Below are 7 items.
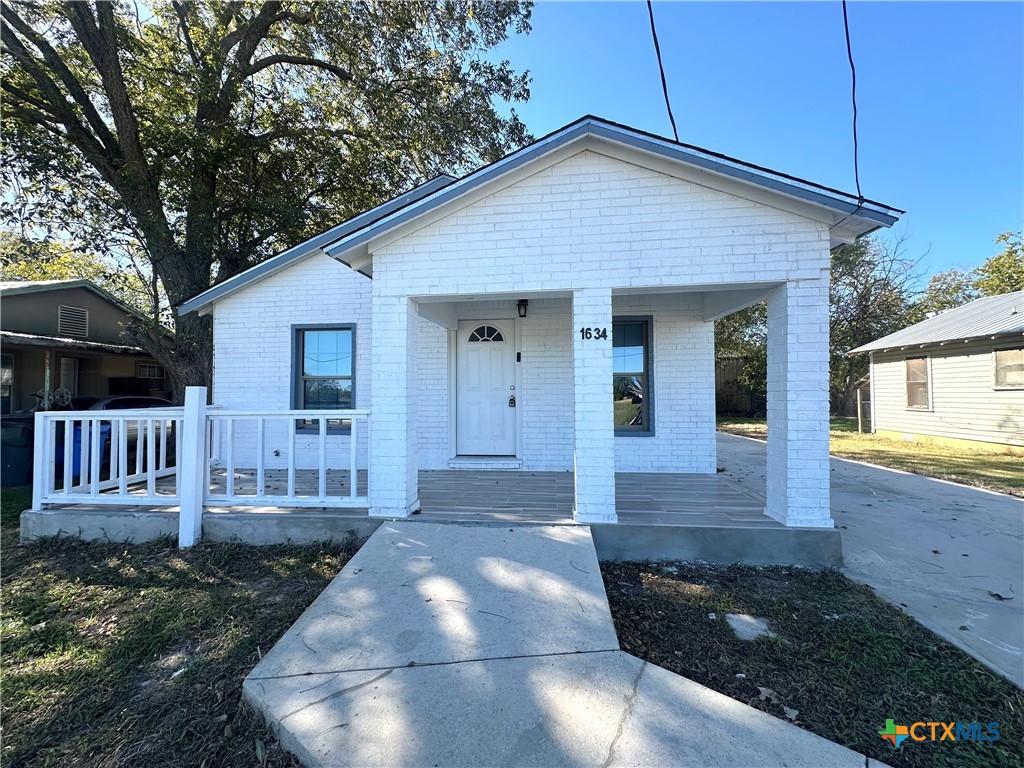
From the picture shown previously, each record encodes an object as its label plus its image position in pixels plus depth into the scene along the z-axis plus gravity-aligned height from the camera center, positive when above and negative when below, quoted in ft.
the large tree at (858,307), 69.56 +13.81
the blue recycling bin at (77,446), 24.45 -2.90
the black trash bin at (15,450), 24.89 -3.16
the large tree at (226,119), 27.81 +20.06
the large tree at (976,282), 67.67 +18.08
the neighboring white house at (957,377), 34.47 +1.50
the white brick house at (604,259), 13.51 +4.35
